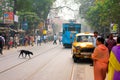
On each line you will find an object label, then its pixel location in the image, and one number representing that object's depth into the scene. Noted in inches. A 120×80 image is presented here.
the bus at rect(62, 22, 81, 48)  1694.1
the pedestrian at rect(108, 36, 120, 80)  248.4
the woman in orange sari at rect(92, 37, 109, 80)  360.7
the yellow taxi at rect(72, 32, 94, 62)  806.9
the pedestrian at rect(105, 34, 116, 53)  666.2
